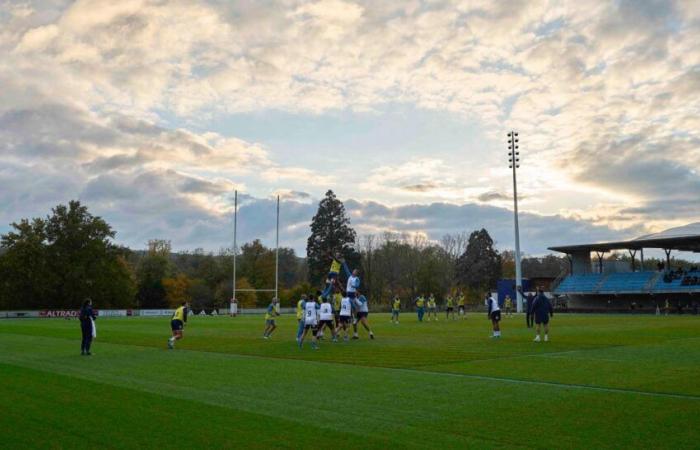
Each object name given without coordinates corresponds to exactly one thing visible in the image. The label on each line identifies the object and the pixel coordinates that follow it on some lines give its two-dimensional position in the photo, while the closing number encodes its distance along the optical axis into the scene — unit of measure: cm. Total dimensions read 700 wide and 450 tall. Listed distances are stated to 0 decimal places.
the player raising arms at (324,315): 2248
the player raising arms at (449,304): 4602
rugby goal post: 7450
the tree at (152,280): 9331
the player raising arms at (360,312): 2480
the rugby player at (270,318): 2624
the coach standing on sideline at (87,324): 2022
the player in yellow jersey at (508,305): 5562
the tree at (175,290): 9419
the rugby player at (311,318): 2159
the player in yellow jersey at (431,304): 4788
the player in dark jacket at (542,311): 2230
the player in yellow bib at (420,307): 4369
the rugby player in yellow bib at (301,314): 2245
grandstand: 6044
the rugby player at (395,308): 4154
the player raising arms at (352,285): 2344
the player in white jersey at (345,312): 2405
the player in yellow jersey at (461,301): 4888
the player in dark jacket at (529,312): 3321
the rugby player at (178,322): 2225
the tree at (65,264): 7975
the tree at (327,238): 9819
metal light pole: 6254
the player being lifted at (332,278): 2391
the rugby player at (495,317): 2453
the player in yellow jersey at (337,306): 2630
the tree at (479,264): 11088
